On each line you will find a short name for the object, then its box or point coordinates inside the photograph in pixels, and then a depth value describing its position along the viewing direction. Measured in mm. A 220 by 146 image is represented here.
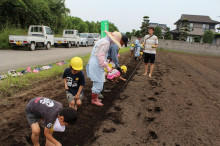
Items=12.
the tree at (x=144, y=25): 36062
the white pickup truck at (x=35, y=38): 12305
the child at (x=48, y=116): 2053
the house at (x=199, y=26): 34906
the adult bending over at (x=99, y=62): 3735
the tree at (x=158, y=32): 37609
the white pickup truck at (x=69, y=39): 17612
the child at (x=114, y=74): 5361
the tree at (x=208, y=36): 31384
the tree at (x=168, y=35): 34969
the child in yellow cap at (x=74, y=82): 3185
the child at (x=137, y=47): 11312
